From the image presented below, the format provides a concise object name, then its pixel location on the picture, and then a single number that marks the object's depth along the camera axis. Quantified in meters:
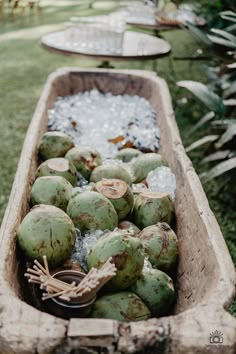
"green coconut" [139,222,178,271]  1.77
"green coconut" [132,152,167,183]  2.37
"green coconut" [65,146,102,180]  2.35
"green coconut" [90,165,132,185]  2.21
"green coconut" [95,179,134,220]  1.94
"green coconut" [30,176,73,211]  1.94
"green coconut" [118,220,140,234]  1.94
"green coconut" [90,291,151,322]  1.48
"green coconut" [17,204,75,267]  1.63
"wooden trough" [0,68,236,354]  1.20
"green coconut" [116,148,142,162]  2.62
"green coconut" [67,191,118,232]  1.80
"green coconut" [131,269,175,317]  1.59
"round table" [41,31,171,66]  3.79
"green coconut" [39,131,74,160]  2.46
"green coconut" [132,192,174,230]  1.97
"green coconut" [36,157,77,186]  2.16
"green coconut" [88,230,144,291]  1.53
